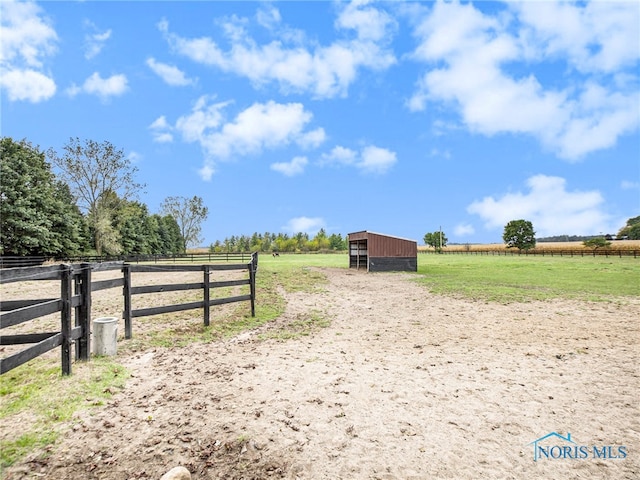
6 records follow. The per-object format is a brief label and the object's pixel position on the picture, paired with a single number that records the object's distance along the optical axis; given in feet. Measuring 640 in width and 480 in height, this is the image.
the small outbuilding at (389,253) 83.20
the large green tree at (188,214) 178.81
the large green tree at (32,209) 91.15
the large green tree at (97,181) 110.11
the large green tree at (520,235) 244.01
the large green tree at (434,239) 328.31
